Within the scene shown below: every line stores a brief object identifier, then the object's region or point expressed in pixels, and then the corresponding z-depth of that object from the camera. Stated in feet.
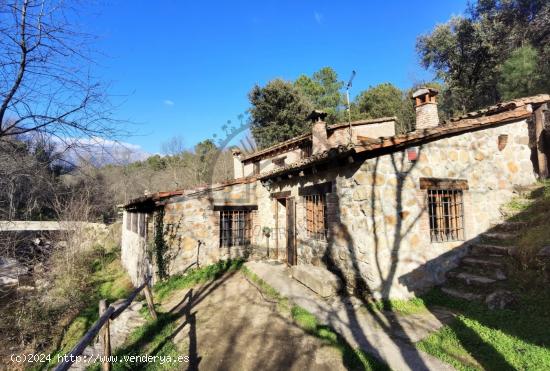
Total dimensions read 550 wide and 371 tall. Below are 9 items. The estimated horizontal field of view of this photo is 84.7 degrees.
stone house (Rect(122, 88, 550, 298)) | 20.84
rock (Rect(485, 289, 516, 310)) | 17.28
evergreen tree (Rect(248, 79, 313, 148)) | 76.43
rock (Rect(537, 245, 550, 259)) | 18.32
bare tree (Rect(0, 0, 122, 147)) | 10.64
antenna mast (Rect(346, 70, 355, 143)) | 23.85
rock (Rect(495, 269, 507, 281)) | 19.33
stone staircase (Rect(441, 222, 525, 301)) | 19.20
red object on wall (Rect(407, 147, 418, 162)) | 21.54
